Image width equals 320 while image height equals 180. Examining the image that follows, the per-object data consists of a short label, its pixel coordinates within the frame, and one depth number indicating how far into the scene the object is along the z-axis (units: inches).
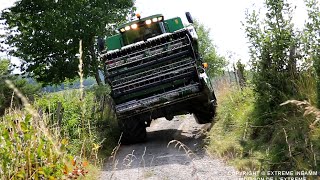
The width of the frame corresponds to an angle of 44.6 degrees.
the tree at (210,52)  2030.0
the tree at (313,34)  212.7
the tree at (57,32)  784.3
